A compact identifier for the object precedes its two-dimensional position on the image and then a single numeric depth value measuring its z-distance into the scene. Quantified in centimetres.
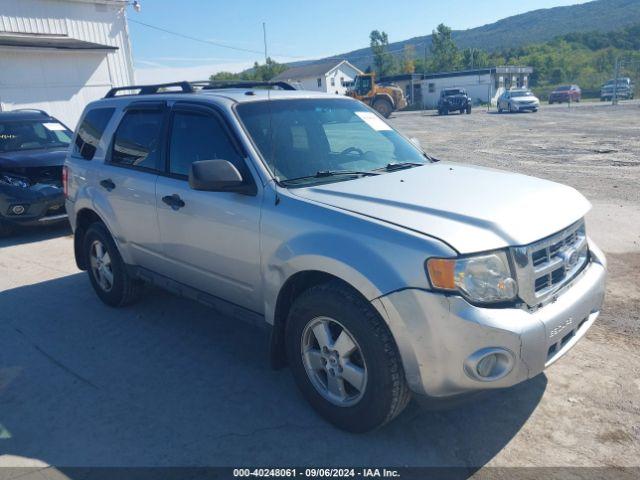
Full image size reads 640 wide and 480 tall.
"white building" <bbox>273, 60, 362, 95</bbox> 6719
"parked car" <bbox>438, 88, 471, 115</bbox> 3947
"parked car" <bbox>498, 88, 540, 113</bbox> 3612
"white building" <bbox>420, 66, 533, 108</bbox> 5562
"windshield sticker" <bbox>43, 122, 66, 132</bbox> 973
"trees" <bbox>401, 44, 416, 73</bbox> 9394
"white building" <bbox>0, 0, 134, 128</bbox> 1647
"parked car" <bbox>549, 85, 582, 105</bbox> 4903
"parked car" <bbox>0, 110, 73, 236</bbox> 806
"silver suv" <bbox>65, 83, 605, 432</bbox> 267
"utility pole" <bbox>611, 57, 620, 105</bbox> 3534
